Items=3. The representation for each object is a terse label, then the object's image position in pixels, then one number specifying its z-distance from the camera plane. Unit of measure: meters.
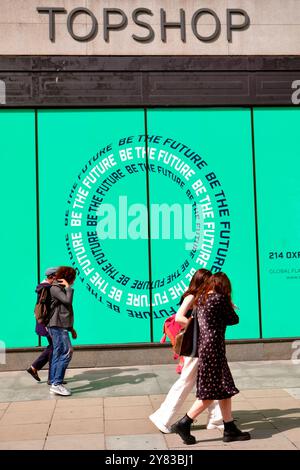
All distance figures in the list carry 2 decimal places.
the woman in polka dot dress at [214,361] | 5.59
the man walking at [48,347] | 8.24
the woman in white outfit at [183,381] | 5.88
